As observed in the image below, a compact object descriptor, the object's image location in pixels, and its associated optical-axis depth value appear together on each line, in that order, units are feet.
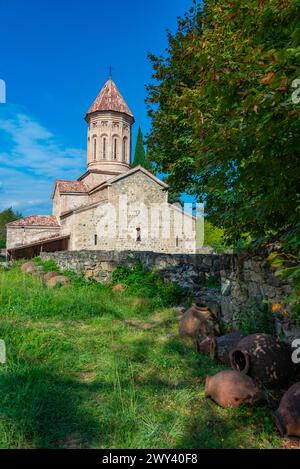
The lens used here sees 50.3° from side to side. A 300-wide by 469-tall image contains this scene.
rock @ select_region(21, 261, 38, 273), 40.69
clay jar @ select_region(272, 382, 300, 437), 8.59
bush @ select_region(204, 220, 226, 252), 77.14
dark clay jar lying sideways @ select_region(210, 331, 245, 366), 13.48
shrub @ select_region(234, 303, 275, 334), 15.29
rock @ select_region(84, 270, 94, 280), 35.65
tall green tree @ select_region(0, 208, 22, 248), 127.83
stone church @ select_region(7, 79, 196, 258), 70.13
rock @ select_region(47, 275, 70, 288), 31.04
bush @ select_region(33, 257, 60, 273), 42.06
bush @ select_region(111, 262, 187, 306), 26.25
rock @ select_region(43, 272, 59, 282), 34.71
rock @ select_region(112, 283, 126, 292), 29.25
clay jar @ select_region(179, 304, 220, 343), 16.25
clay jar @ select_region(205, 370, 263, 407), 9.95
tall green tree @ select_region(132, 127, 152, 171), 129.88
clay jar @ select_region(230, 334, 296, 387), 11.30
